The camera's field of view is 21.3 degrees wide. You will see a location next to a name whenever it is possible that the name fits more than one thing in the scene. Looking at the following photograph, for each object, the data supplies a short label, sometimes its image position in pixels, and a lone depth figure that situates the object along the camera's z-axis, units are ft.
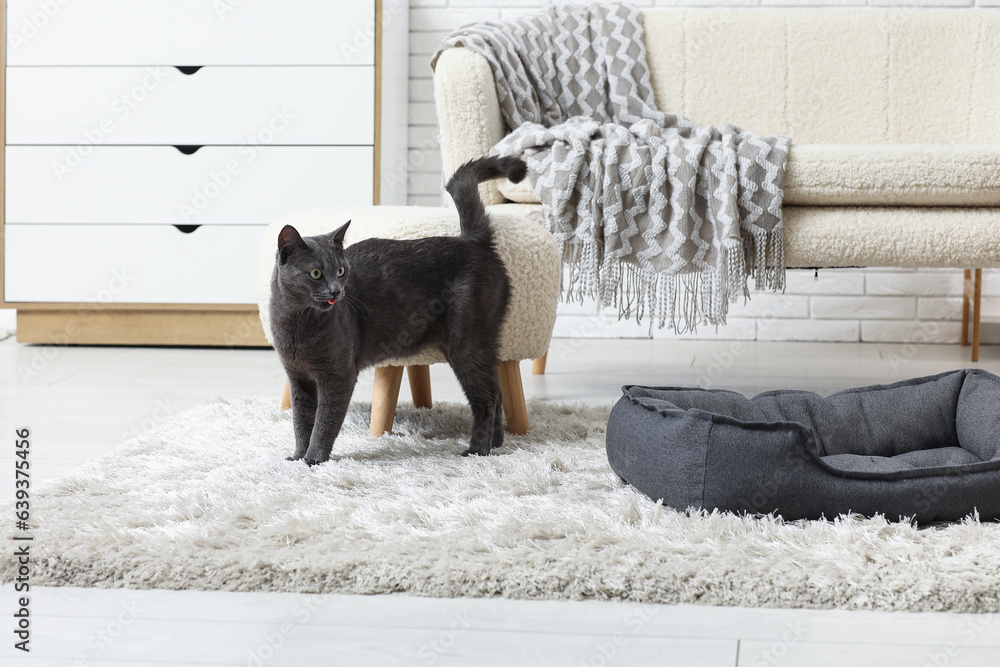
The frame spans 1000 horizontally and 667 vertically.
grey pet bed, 10.50
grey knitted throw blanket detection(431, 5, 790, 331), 13.05
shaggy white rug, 10.12
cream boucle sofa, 14.79
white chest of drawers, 15.03
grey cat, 11.21
